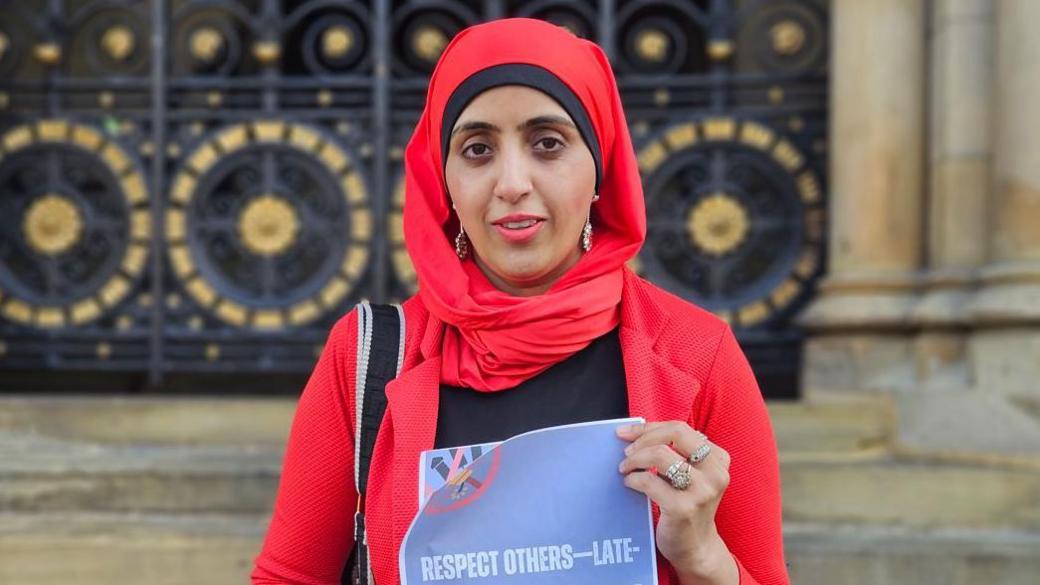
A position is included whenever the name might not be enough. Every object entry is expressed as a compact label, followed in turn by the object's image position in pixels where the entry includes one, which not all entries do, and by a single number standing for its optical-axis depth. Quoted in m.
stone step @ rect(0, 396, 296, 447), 4.25
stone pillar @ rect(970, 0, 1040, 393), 3.67
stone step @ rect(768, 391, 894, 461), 3.99
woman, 1.36
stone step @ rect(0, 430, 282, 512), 3.78
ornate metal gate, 4.72
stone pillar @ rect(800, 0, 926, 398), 4.13
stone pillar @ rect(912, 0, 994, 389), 3.95
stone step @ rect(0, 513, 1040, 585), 3.33
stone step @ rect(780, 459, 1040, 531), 3.55
